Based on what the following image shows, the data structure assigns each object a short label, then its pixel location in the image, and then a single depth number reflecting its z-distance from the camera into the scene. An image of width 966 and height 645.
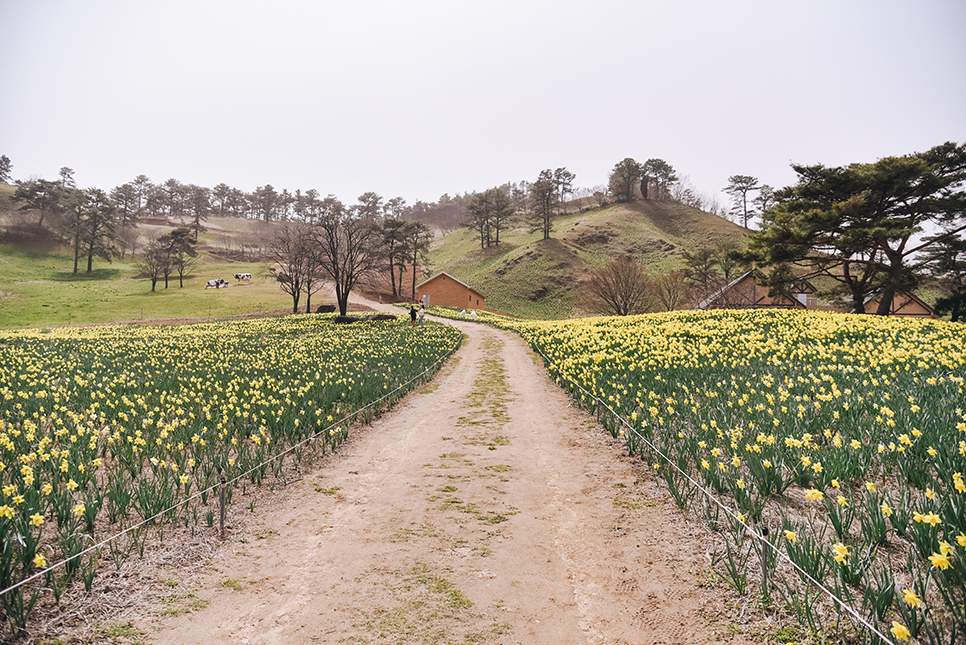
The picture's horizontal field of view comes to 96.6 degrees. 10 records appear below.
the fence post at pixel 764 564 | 3.10
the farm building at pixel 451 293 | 65.62
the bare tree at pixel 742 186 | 100.50
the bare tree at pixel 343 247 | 37.75
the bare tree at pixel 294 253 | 44.47
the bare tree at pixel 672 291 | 49.44
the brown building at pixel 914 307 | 45.22
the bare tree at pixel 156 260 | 60.32
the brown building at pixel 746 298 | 46.59
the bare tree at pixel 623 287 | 45.69
